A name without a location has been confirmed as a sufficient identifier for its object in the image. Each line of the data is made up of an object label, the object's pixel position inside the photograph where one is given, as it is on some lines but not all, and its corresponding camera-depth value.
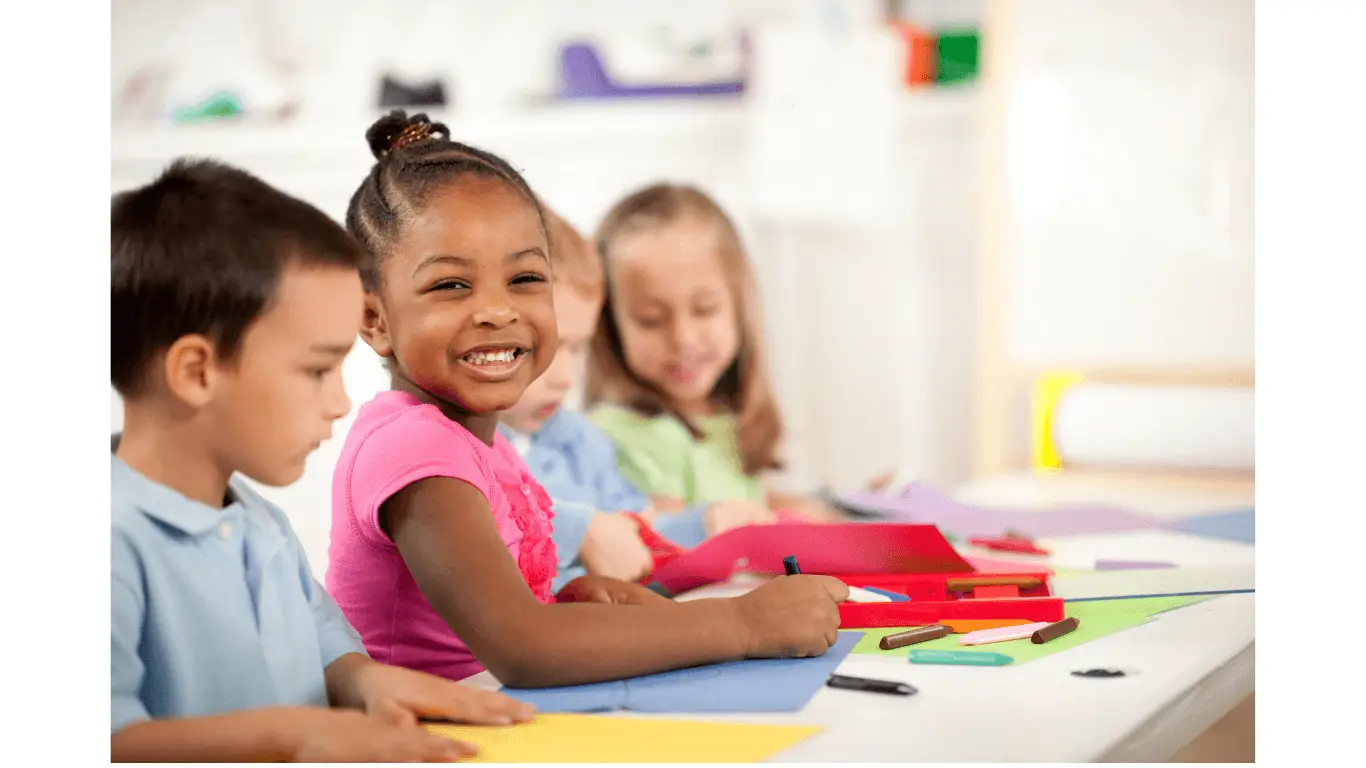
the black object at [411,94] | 5.33
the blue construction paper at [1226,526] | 3.20
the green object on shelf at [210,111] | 5.08
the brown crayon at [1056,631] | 2.35
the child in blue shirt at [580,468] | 2.80
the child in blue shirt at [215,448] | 2.01
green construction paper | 2.32
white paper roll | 4.33
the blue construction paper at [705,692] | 2.16
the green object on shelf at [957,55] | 5.68
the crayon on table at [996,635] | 2.35
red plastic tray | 2.45
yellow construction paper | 2.05
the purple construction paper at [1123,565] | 2.85
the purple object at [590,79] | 5.46
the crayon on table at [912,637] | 2.34
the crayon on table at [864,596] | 2.52
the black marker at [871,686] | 2.18
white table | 2.05
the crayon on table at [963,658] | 2.27
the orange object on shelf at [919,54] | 5.67
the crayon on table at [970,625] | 2.42
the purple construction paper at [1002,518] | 3.27
